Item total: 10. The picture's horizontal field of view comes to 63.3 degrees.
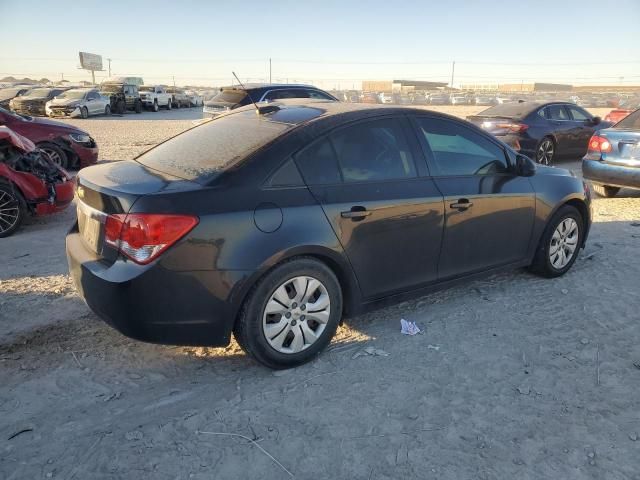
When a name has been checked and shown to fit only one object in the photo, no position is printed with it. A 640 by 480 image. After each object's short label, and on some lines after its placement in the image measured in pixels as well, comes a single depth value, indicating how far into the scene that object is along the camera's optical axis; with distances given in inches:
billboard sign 3136.3
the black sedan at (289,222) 113.9
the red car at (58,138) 376.2
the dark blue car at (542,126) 446.0
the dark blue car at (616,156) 300.0
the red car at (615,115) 556.7
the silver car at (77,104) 1016.2
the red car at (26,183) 242.8
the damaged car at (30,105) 1064.8
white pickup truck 1408.7
